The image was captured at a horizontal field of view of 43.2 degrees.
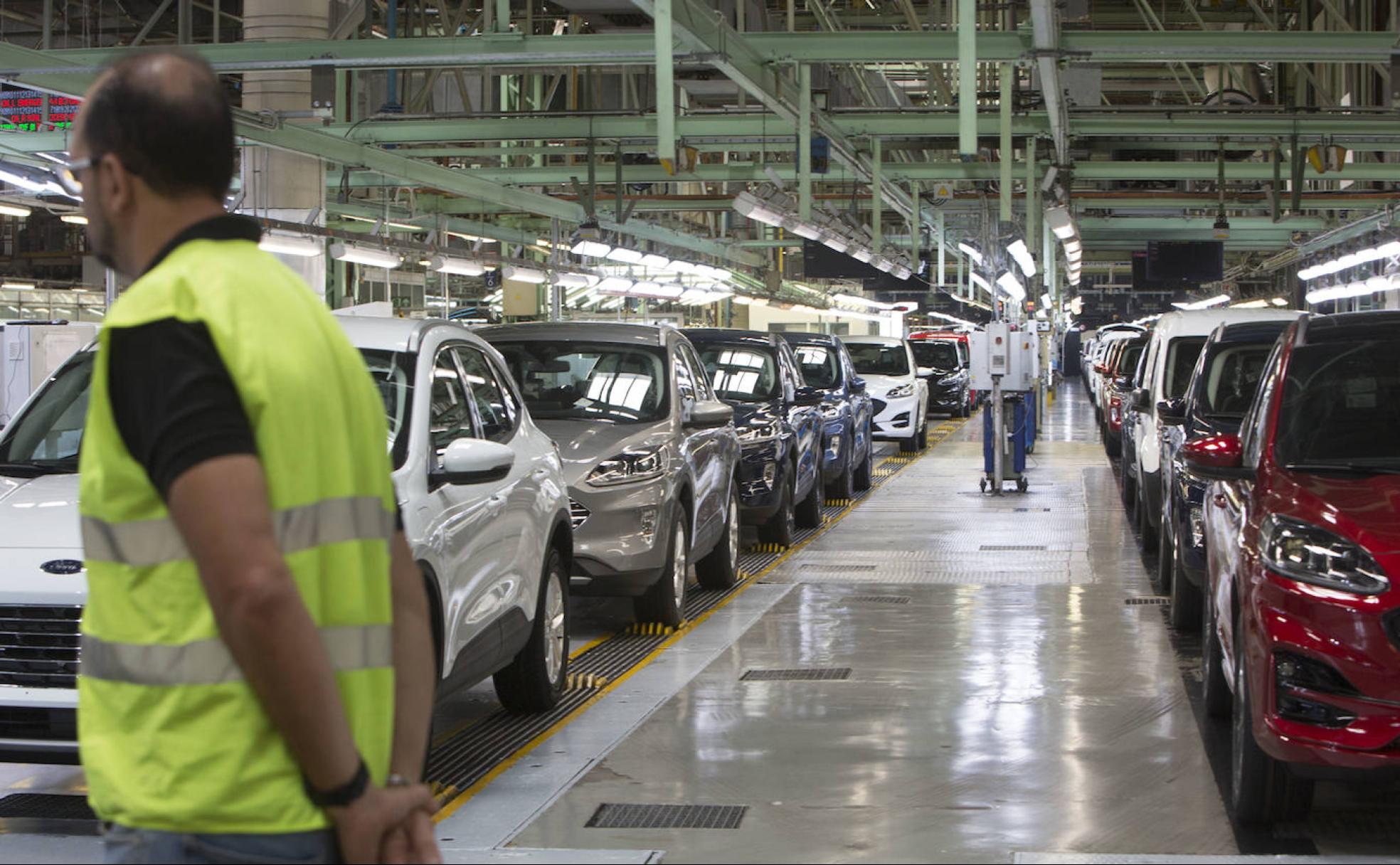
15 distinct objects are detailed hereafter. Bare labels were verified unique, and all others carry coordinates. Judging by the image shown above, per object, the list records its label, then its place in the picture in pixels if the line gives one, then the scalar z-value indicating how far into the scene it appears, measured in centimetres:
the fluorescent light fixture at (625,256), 2545
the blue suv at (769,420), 1343
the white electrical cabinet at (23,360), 1505
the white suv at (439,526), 552
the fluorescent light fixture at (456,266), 2423
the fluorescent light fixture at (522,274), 2693
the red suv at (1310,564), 509
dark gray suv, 945
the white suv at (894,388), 2580
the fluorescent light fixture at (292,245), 1717
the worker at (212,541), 188
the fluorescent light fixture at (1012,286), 3200
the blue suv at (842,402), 1766
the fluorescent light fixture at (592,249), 2312
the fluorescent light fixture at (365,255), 1955
